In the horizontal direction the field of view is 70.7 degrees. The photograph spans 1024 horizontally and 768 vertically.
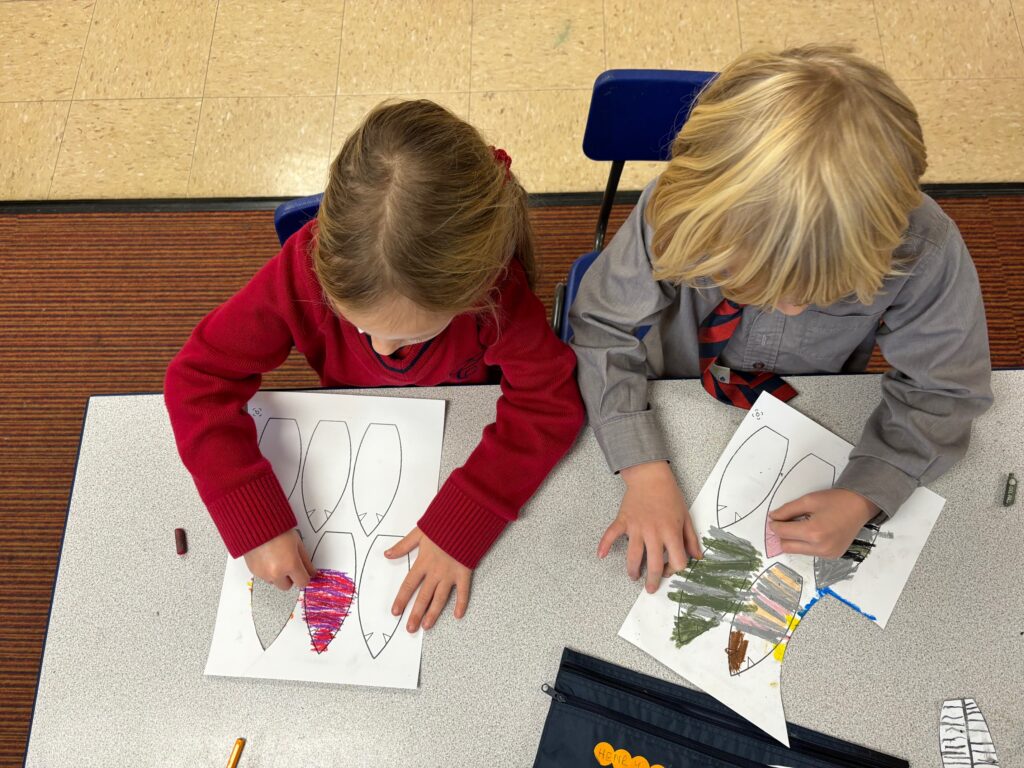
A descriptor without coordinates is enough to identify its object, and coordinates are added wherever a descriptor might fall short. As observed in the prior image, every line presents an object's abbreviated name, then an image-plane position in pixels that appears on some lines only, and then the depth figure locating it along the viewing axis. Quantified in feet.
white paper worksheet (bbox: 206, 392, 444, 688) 2.40
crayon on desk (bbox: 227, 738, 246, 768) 2.27
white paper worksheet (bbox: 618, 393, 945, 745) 2.39
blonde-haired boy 1.87
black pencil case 2.29
